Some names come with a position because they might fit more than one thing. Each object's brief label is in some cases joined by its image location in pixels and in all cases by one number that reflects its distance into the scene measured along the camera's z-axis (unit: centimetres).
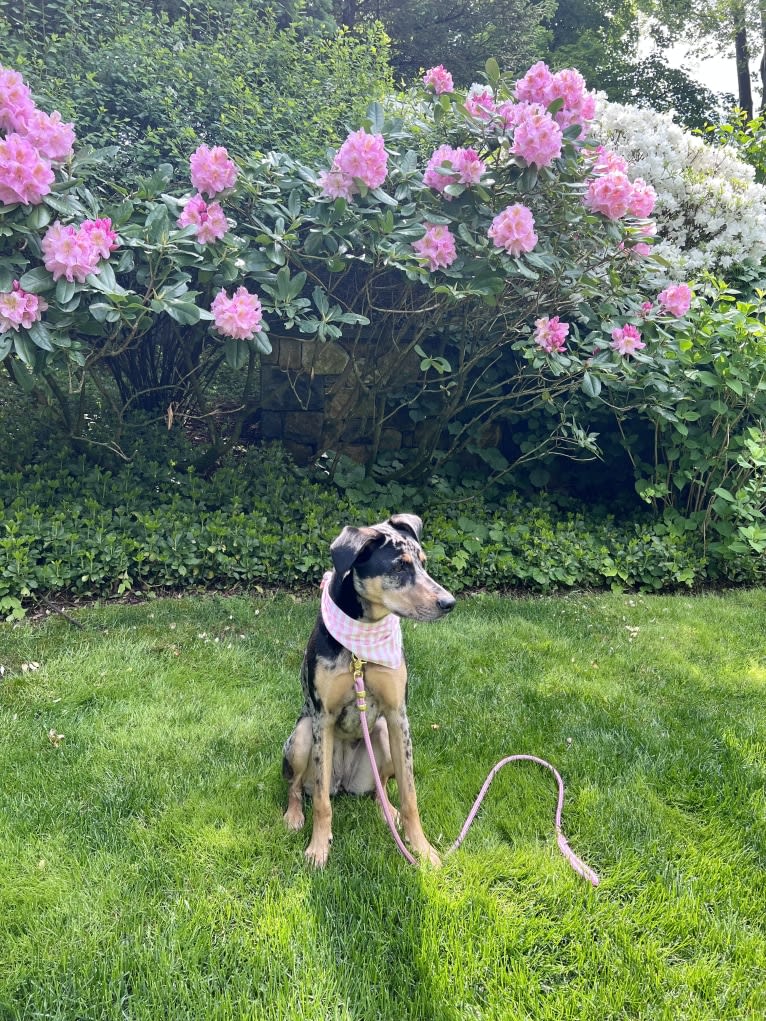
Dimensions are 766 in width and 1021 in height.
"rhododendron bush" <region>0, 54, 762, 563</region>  350
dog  192
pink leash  200
